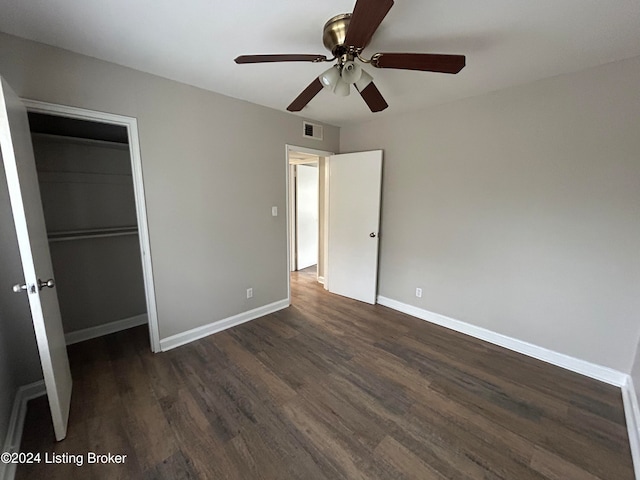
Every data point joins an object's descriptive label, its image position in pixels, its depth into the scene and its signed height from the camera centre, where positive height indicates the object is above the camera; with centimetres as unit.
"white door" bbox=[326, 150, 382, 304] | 341 -33
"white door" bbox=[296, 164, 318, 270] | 508 -32
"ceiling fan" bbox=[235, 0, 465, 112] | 129 +73
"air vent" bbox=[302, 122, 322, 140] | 335 +85
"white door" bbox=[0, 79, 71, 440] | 133 -27
